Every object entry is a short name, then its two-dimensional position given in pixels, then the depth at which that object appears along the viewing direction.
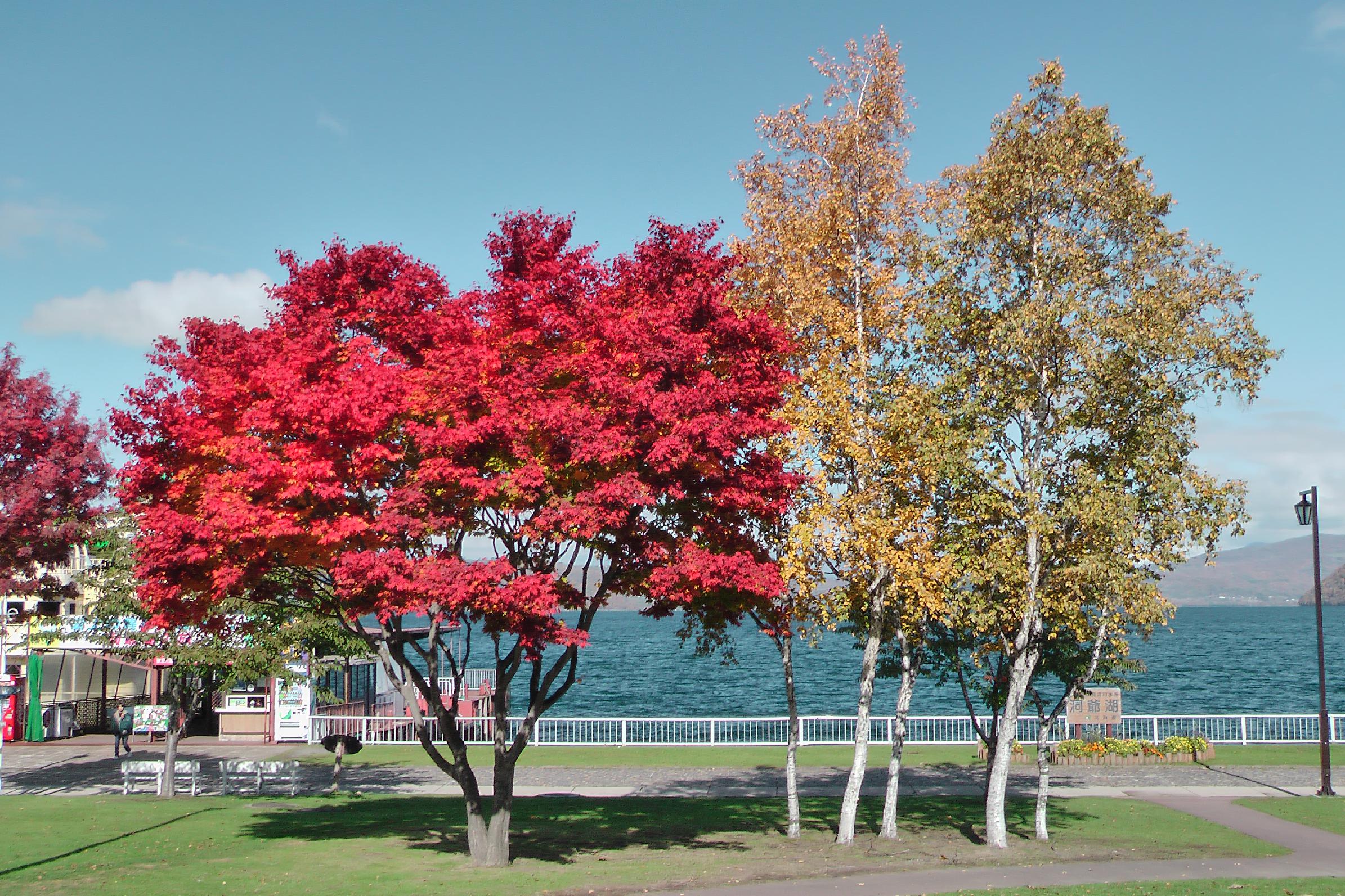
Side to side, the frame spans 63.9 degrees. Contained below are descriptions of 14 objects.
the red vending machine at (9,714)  33.50
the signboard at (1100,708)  28.91
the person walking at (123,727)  28.97
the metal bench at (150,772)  22.97
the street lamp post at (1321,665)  22.28
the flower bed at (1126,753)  26.98
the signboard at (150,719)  33.12
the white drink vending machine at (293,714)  33.19
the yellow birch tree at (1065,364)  16.23
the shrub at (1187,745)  27.25
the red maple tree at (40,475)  21.48
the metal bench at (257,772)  23.05
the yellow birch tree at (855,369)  16.83
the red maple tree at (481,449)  14.02
